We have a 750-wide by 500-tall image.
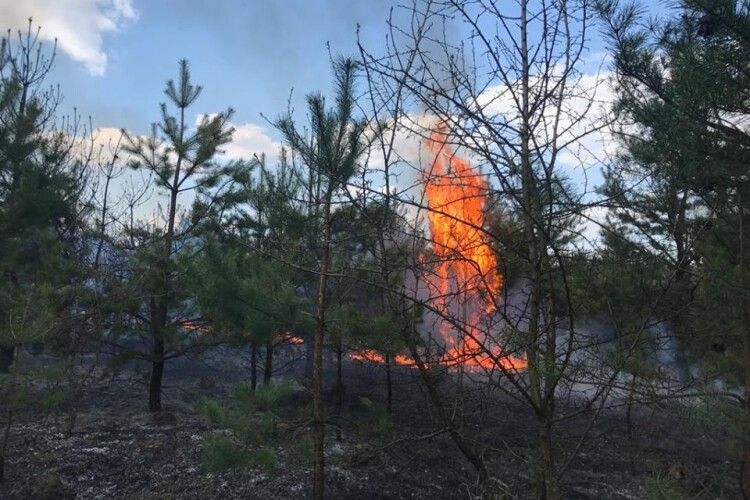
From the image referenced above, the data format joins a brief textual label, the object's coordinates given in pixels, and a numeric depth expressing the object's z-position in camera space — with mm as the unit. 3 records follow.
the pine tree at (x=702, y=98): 3855
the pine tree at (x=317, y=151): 4605
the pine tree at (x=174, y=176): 9242
